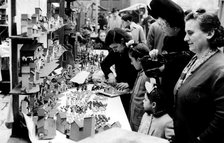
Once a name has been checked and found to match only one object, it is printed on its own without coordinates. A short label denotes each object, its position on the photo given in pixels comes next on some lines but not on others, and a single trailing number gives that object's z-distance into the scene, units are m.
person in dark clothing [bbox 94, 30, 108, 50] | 8.05
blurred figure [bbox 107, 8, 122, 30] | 10.26
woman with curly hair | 1.95
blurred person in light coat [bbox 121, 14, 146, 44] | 6.73
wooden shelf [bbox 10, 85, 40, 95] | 2.50
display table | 2.43
